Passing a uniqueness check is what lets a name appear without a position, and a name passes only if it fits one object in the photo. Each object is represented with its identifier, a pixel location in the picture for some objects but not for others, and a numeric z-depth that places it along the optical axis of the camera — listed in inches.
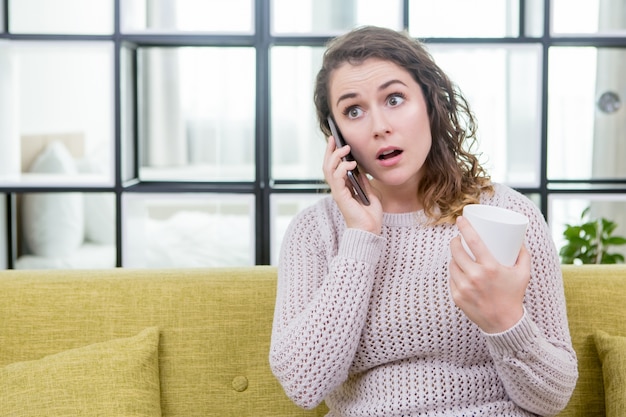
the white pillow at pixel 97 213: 92.3
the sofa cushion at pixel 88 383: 62.4
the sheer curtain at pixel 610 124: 93.5
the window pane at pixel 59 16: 91.0
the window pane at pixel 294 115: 90.9
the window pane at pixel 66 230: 91.5
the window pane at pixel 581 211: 94.5
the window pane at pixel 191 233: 90.8
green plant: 88.3
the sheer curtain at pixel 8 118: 88.4
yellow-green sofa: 69.8
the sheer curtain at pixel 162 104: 91.2
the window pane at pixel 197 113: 91.6
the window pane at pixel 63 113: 91.4
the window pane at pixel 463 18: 90.5
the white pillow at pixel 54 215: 91.6
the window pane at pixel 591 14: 92.6
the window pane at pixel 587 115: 92.7
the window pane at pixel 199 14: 90.8
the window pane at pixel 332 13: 90.7
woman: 57.1
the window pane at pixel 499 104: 88.8
